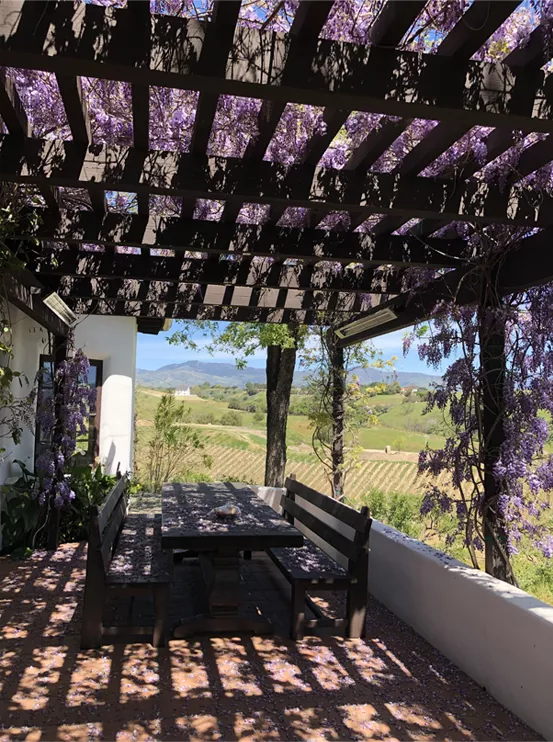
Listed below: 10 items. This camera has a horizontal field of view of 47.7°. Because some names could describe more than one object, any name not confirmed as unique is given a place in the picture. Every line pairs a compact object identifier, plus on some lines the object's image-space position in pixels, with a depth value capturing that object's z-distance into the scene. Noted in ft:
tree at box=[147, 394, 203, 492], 31.27
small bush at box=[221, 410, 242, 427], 57.82
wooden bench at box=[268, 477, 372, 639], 13.00
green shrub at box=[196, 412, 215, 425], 58.23
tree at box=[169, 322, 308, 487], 31.71
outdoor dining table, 12.92
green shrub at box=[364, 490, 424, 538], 26.87
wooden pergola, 5.81
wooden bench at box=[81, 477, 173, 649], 12.20
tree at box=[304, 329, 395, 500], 25.03
